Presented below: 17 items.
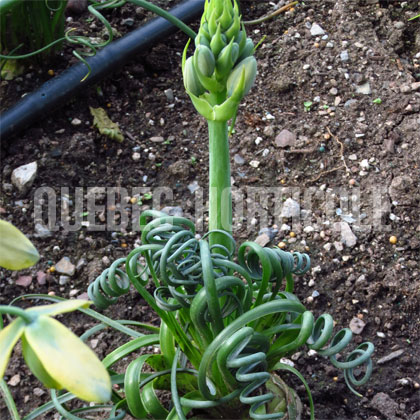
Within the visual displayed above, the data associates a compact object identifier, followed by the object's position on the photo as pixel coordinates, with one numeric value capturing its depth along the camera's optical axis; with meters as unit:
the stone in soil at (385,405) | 0.85
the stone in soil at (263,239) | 0.97
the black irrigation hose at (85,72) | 1.05
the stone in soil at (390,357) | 0.88
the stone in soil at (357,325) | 0.90
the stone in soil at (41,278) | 0.94
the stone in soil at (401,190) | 0.99
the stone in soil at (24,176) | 1.00
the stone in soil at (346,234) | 0.96
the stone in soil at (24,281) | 0.93
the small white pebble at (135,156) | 1.05
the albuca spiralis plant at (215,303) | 0.73
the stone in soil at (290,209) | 0.99
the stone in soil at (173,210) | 1.00
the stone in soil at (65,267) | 0.95
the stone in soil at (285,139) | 1.05
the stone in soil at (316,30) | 1.19
